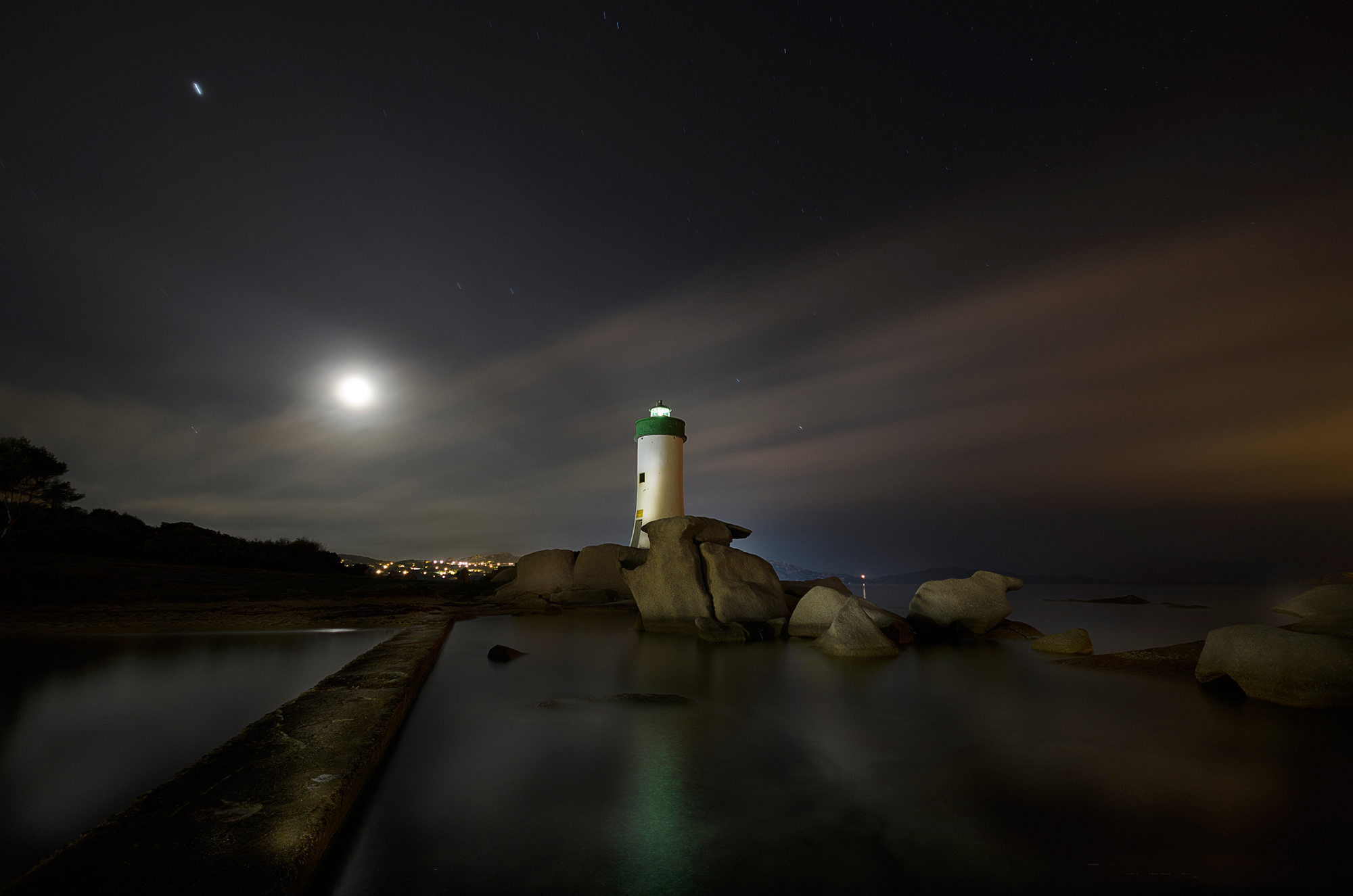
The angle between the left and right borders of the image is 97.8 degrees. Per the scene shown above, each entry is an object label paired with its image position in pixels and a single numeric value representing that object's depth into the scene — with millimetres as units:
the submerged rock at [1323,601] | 7867
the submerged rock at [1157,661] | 9130
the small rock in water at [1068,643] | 11695
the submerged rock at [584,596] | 22625
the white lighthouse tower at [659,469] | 25219
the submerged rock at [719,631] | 13109
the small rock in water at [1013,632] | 14828
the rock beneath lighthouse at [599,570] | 23828
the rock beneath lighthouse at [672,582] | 15109
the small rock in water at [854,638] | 11398
